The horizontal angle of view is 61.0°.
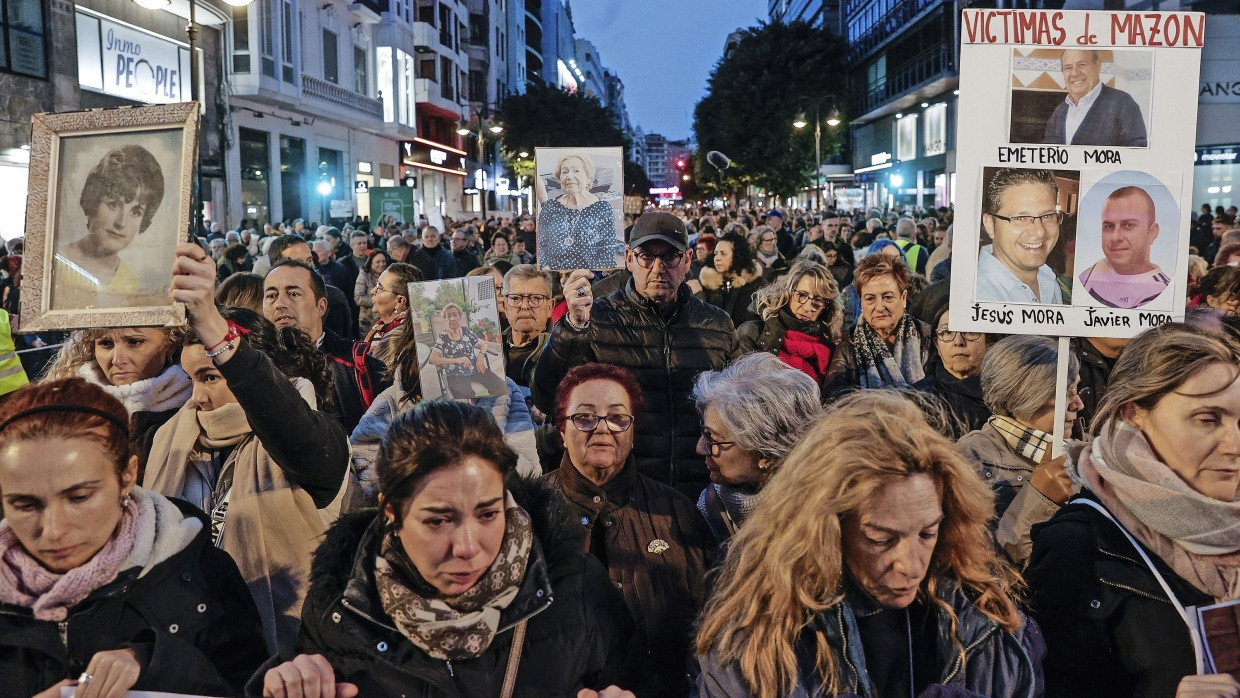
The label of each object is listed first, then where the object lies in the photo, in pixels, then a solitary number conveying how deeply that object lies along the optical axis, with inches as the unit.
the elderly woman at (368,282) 413.4
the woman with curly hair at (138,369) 150.5
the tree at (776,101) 2174.0
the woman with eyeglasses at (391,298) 247.3
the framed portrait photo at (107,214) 118.9
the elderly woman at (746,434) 139.3
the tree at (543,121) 2300.8
